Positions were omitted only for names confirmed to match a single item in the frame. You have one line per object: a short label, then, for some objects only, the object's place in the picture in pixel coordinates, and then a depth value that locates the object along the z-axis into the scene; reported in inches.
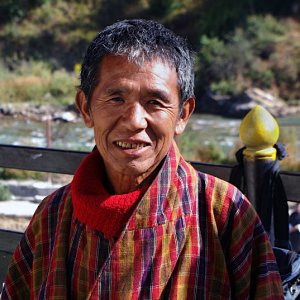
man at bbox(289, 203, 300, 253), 116.6
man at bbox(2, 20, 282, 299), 65.7
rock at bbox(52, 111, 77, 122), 972.6
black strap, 102.5
